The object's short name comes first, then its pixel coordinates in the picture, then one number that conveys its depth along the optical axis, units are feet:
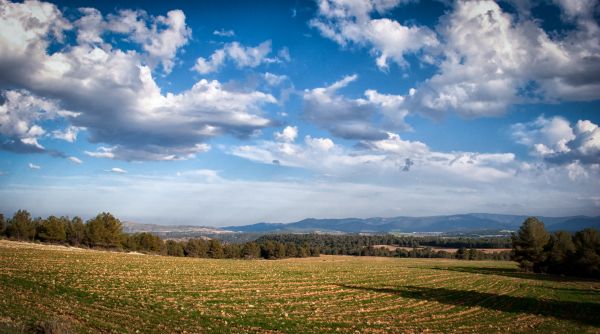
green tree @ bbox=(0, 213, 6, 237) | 299.15
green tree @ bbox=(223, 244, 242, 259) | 405.76
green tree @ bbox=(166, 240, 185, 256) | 374.22
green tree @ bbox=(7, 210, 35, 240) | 294.87
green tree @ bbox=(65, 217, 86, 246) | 296.90
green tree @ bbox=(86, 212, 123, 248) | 300.40
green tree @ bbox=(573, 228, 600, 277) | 224.94
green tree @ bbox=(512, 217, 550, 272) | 250.78
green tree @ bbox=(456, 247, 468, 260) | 474.04
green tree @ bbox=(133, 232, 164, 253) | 346.95
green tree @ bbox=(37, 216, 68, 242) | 290.35
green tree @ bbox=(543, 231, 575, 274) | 242.78
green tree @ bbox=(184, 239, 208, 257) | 381.81
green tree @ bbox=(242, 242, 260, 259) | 414.62
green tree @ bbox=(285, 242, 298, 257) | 438.73
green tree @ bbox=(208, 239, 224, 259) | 388.57
